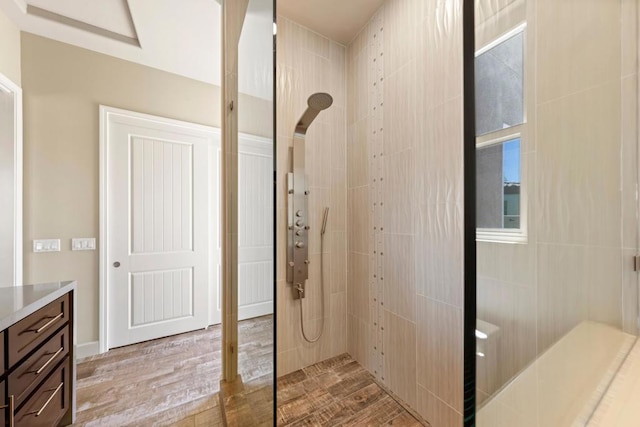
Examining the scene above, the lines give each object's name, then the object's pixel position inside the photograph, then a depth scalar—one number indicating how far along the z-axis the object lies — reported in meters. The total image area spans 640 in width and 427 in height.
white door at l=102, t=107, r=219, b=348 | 2.30
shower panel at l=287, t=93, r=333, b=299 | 1.77
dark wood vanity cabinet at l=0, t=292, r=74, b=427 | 0.90
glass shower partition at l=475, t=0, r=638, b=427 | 0.47
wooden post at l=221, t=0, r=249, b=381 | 1.51
